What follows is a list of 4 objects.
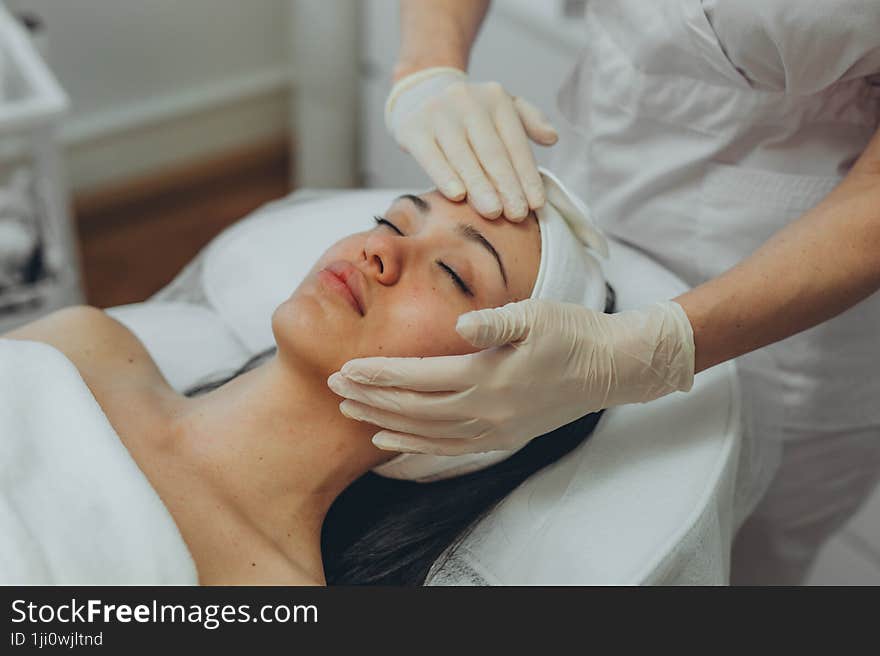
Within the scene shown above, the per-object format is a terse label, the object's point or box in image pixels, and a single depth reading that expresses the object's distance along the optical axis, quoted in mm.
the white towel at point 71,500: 944
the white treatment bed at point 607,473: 1075
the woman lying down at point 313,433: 1061
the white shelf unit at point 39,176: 1638
